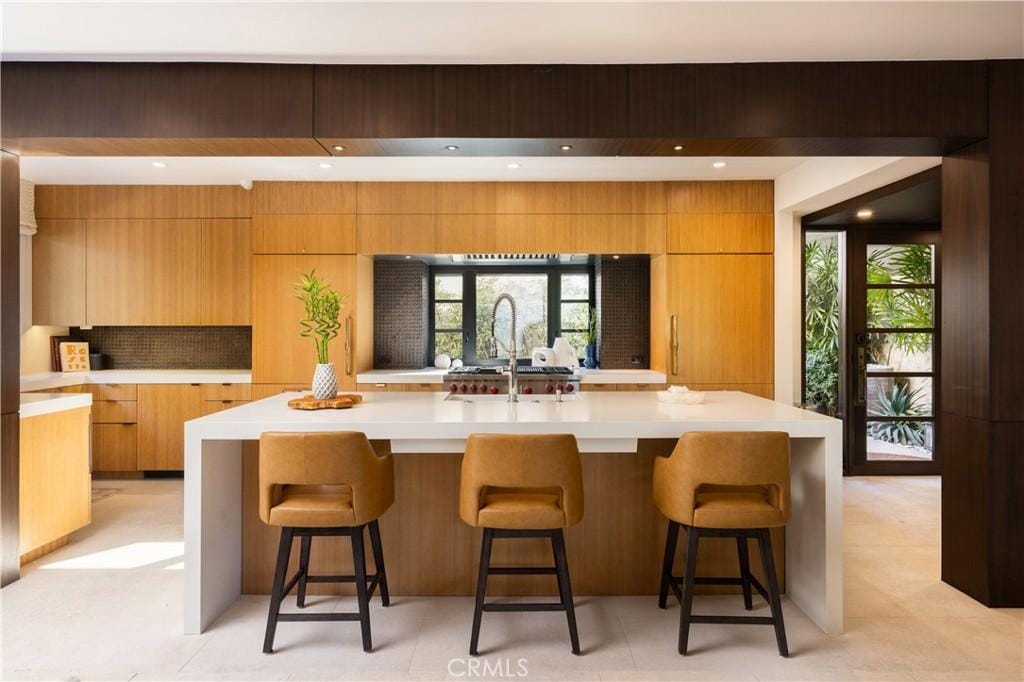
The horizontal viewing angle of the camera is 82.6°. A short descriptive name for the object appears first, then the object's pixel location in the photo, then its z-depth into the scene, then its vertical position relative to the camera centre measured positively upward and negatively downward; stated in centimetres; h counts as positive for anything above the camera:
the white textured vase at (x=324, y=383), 277 -21
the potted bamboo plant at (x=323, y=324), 268 +7
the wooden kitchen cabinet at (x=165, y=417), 493 -67
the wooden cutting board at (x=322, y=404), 269 -31
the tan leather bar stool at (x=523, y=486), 216 -59
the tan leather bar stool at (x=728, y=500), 220 -61
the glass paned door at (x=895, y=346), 516 -7
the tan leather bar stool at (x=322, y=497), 217 -61
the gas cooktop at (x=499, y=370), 463 -26
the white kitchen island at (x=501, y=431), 238 -46
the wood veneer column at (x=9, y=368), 293 -15
